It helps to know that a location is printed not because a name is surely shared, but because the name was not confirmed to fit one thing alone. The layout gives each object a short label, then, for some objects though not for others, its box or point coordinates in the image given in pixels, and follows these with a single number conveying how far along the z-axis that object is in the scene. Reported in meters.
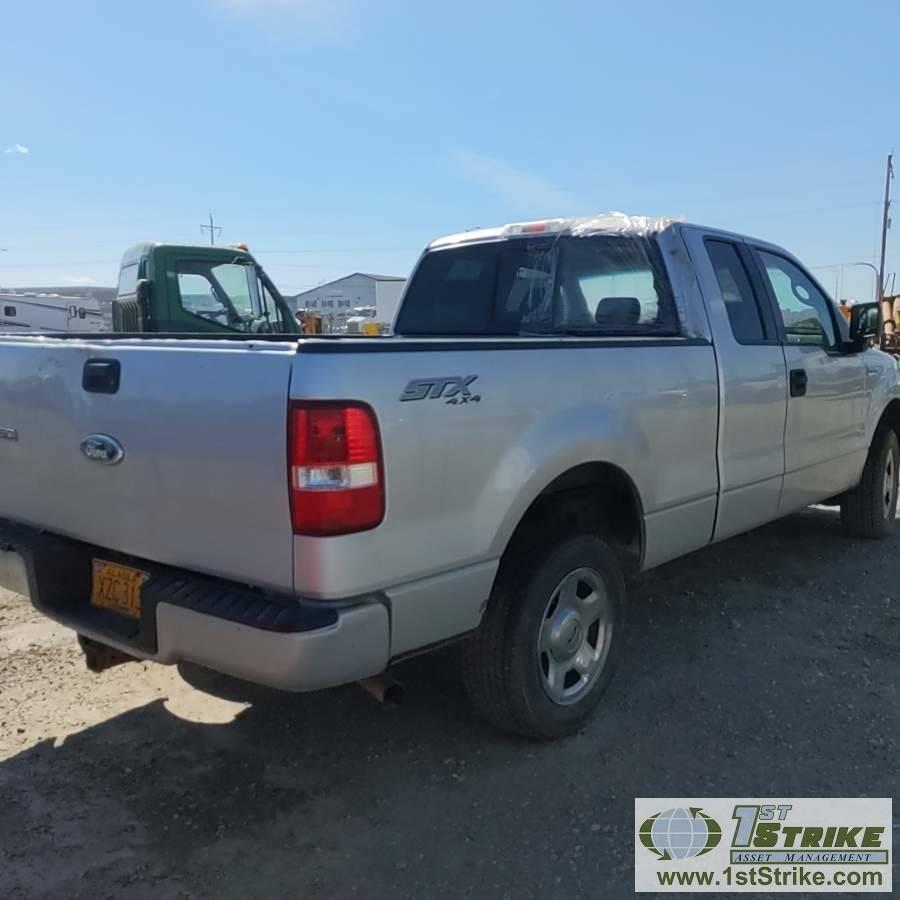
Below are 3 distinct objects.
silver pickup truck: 2.37
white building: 66.38
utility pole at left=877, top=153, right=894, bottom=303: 40.88
